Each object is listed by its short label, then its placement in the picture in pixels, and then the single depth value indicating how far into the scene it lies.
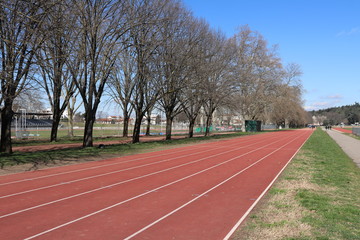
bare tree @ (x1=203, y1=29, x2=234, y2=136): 32.65
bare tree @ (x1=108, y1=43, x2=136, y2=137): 27.09
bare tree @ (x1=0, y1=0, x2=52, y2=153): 13.02
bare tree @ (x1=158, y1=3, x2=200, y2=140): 26.47
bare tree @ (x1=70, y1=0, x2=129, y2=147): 19.53
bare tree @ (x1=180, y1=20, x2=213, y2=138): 29.02
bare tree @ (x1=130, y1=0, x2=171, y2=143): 22.63
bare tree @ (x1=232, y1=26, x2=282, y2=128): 51.12
